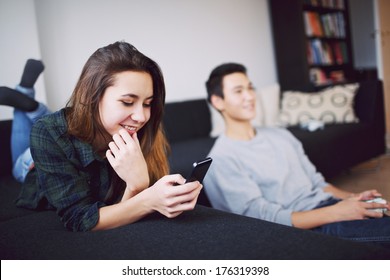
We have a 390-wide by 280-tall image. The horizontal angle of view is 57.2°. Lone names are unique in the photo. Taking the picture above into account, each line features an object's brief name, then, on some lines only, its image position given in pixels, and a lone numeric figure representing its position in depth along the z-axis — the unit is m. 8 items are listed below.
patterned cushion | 2.87
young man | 1.11
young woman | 0.80
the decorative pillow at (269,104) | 3.08
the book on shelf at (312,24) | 3.95
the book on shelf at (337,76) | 4.35
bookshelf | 3.81
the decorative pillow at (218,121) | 2.80
